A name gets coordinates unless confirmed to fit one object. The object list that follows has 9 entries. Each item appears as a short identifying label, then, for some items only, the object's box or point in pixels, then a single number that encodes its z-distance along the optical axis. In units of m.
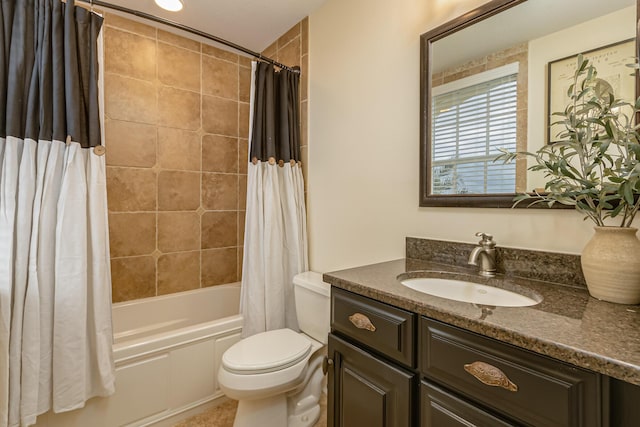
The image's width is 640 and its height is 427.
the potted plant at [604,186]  0.73
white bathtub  1.46
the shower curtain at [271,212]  1.90
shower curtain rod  1.48
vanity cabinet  0.54
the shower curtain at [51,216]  1.26
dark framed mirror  0.94
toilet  1.34
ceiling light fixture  1.79
